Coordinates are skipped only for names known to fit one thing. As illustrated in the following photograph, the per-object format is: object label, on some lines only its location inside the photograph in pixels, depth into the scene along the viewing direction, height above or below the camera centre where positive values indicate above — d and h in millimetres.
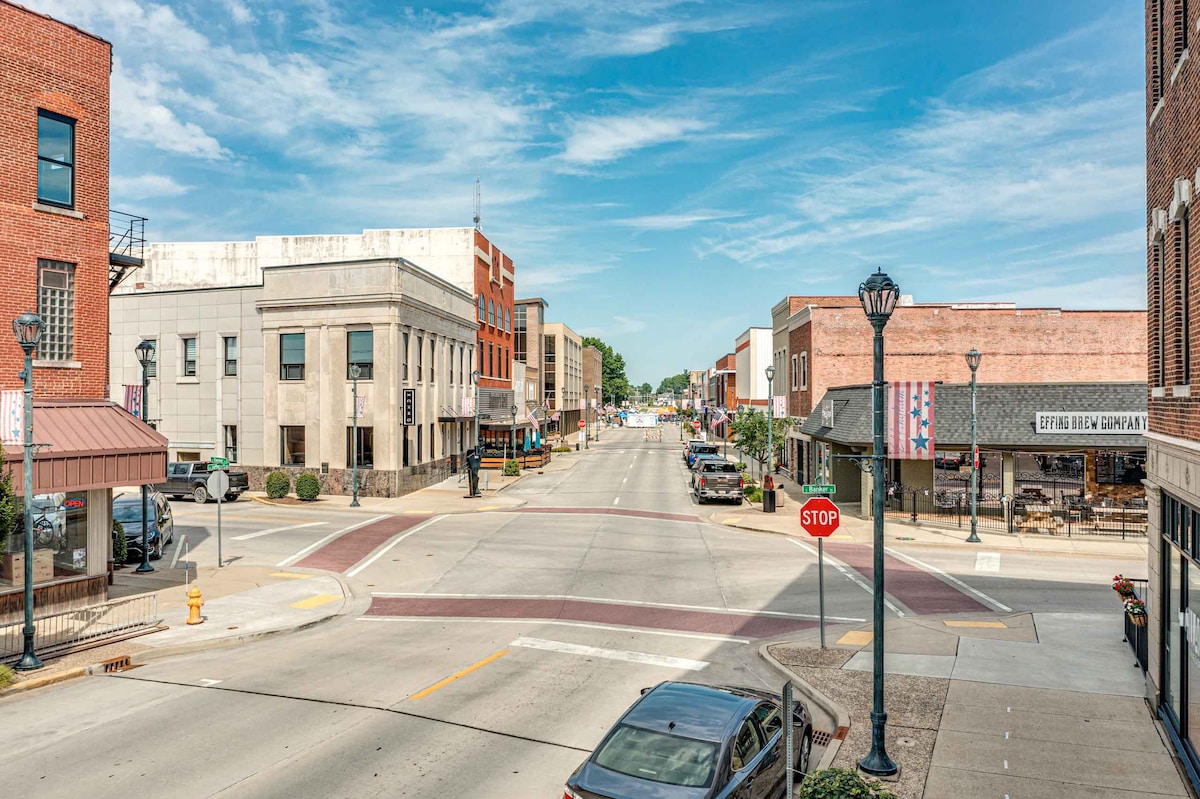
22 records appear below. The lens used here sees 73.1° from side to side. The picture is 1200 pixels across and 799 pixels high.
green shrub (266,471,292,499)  39000 -4034
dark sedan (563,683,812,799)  7617 -3506
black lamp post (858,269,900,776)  10266 -915
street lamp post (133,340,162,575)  23703 -3934
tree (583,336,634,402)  185212 +13850
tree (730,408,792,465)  51219 -1983
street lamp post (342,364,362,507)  36312 -1713
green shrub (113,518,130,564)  23891 -4251
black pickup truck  38969 -3886
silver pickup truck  39562 -4138
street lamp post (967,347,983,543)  29016 -2336
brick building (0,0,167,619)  17625 +2631
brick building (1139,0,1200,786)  10352 +342
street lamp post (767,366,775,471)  40488 -790
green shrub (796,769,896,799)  7352 -3569
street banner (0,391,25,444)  16531 -303
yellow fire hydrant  17656 -4477
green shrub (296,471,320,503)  38500 -4073
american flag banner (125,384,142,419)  32184 +162
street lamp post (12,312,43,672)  14492 -828
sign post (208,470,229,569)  24109 -2461
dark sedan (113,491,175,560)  25125 -3945
